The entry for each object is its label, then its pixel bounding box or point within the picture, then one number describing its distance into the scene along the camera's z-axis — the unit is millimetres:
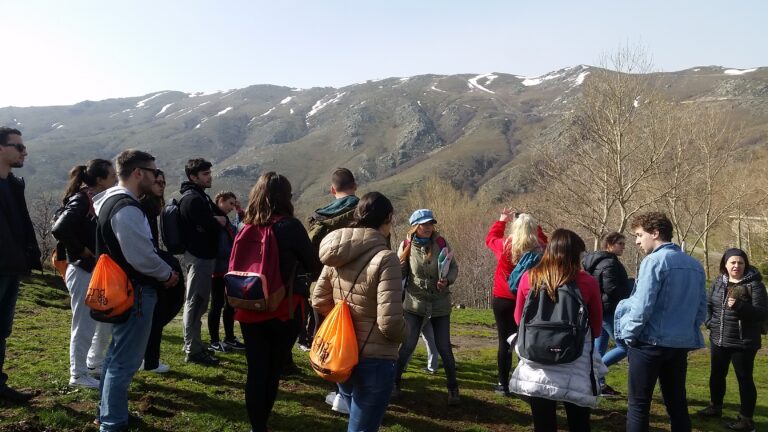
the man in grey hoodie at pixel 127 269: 4301
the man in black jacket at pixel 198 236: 6539
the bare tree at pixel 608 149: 29891
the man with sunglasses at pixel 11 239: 5195
